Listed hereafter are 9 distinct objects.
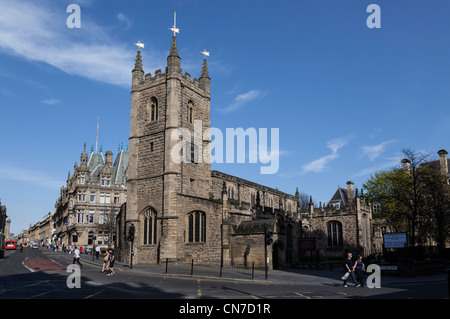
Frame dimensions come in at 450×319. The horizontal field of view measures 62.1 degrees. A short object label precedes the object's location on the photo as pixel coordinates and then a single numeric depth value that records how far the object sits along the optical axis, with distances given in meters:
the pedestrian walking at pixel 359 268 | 19.05
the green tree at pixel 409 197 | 35.35
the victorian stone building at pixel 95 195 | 68.56
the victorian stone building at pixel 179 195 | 31.55
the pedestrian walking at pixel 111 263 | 22.75
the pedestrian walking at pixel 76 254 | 28.69
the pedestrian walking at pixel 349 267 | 19.12
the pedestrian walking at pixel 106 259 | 23.75
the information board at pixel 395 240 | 24.78
